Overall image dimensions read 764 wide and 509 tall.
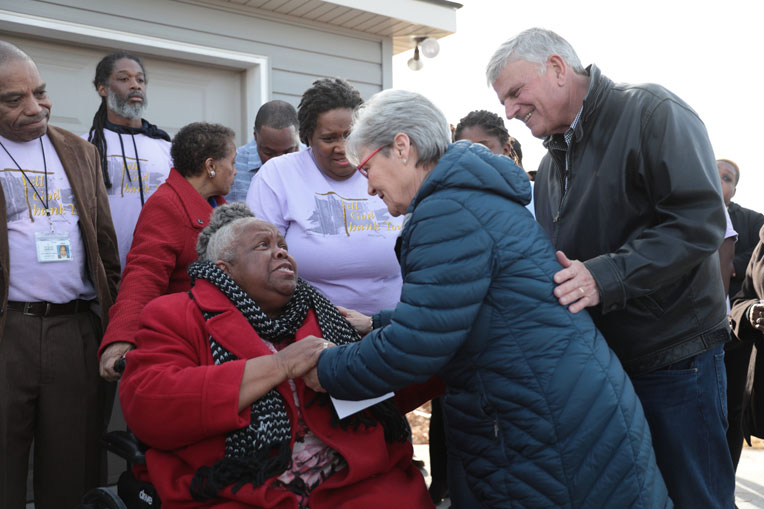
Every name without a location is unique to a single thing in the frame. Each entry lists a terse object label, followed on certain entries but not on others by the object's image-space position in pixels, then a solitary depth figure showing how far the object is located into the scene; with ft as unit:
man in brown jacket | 9.46
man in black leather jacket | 6.69
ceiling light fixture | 20.30
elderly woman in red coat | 6.64
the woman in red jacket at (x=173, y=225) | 8.34
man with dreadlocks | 12.17
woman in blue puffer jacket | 5.83
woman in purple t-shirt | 9.55
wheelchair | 7.39
